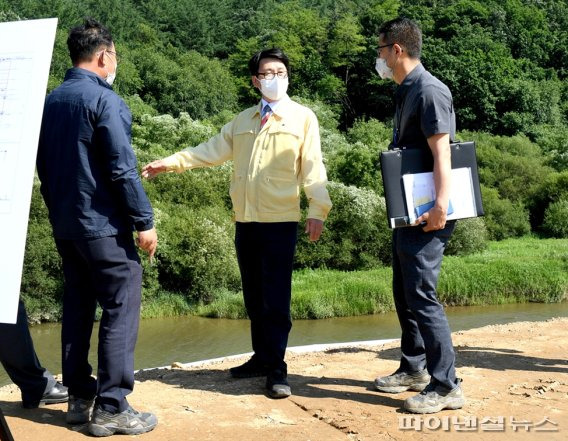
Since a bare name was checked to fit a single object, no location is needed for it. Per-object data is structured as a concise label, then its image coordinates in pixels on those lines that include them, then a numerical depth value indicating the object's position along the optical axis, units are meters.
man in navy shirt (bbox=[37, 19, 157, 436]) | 3.93
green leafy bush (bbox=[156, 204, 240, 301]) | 23.84
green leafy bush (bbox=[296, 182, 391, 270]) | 28.28
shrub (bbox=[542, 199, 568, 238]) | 37.06
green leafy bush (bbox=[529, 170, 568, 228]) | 39.03
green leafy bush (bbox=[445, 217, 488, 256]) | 30.30
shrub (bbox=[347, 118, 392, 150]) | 43.59
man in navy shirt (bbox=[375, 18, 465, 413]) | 4.28
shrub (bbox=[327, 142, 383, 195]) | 31.61
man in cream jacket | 4.83
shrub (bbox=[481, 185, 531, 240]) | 37.00
